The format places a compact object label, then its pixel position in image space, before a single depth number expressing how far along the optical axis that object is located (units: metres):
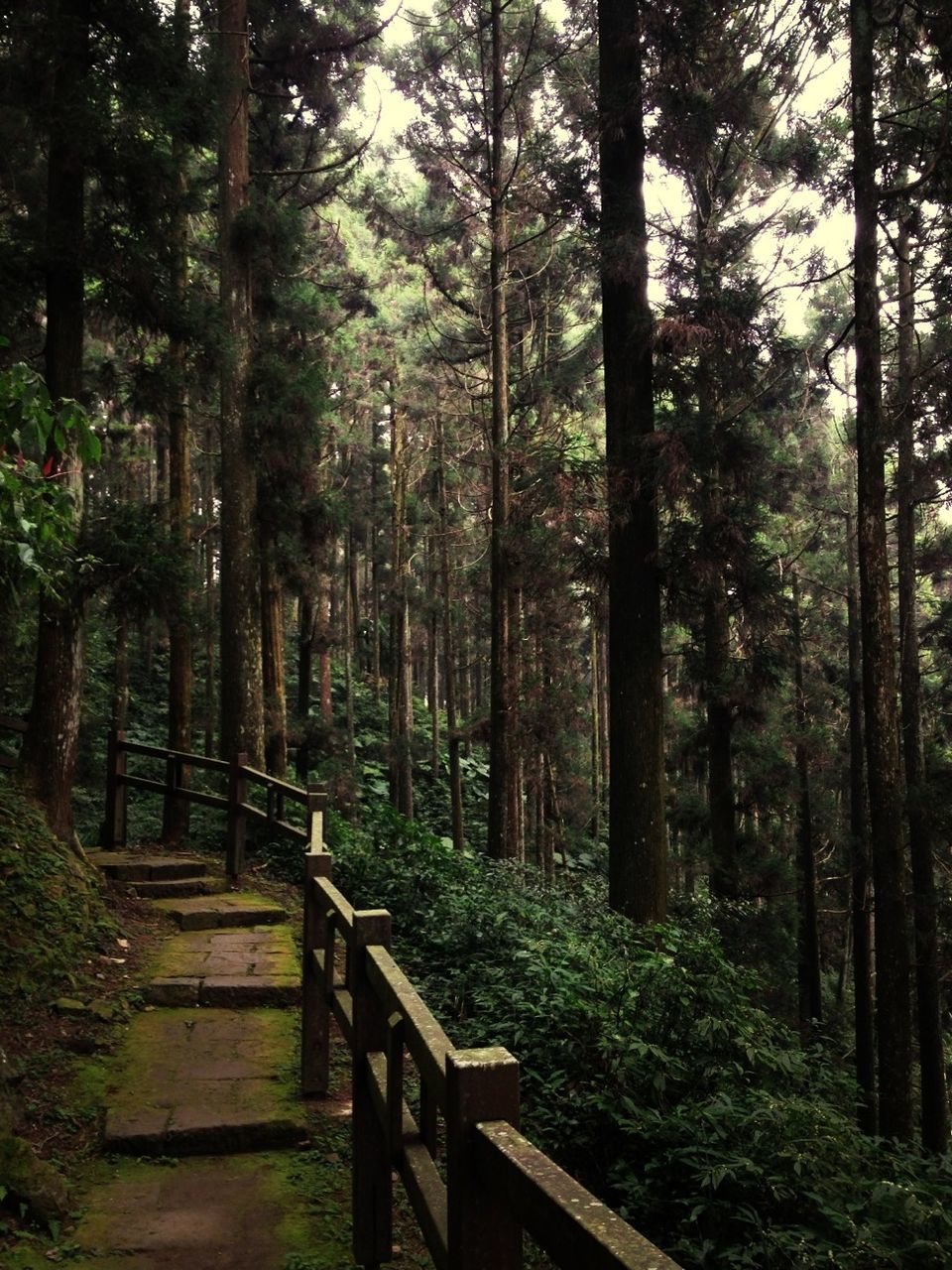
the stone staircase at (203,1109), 4.17
